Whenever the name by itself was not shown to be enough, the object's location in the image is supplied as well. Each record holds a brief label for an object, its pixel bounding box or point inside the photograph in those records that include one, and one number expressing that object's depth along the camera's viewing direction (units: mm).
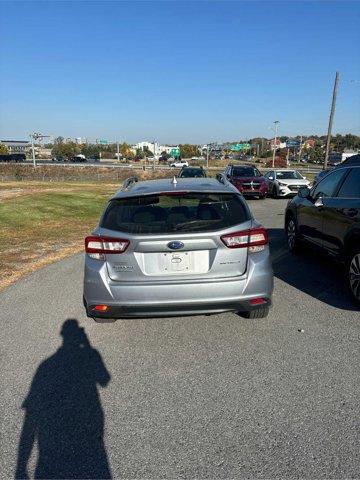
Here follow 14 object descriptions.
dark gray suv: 5090
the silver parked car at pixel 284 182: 21250
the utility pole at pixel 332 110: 32375
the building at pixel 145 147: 187275
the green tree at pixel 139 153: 161275
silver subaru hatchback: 3717
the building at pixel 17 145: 167875
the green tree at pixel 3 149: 132250
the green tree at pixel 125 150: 154500
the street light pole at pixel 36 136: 79112
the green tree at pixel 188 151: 155250
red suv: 20703
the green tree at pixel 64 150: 147625
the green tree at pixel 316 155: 114938
